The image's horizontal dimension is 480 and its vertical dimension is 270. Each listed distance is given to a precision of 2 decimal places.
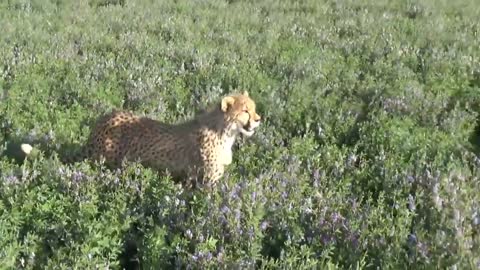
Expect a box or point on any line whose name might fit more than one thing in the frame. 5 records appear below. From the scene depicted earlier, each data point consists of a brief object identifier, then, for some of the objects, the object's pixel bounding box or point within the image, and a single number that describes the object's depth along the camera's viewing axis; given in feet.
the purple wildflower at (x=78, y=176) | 33.01
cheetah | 36.19
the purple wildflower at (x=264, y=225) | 28.94
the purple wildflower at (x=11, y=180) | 32.60
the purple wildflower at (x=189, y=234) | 28.35
